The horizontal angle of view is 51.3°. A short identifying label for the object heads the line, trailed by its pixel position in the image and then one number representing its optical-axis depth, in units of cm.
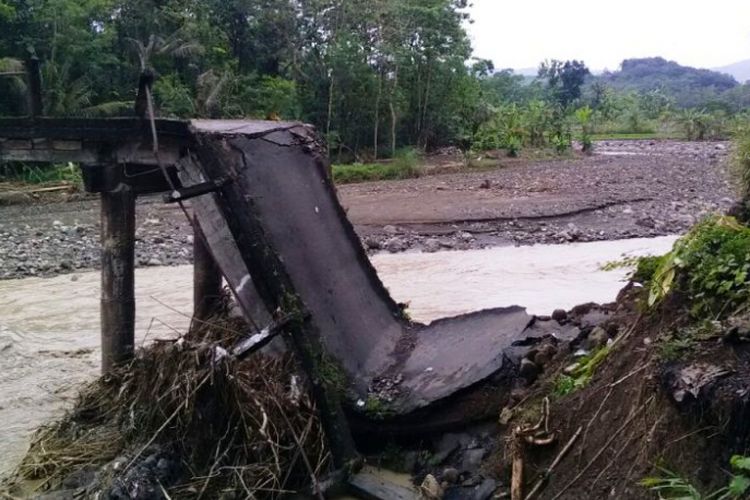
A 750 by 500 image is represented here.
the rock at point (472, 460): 486
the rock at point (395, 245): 1567
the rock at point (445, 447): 511
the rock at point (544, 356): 514
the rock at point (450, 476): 485
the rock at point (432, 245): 1563
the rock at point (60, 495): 495
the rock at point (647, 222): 1738
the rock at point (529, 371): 511
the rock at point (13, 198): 2138
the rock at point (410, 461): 521
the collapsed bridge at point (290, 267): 534
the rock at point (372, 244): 1566
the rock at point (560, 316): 592
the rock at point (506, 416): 488
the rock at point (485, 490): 451
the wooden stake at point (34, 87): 541
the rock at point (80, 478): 516
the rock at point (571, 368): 479
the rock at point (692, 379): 342
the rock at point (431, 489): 476
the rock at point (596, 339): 498
